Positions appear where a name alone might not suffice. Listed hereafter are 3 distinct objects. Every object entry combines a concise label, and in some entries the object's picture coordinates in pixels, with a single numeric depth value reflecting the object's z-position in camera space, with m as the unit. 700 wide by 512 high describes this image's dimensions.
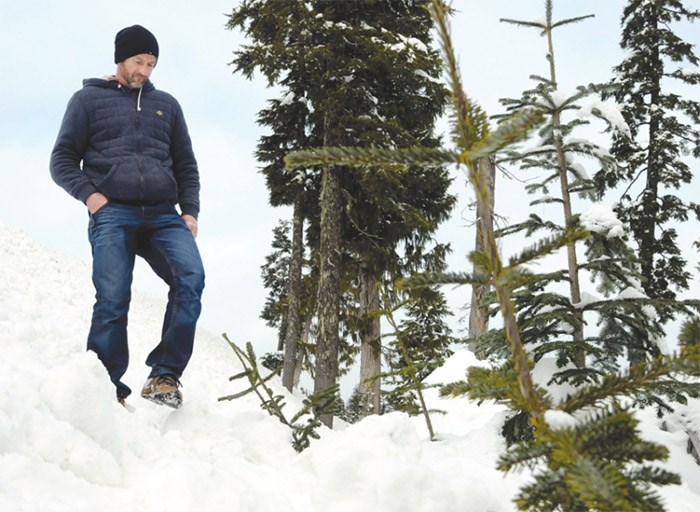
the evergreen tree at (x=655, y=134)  16.19
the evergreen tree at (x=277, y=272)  25.77
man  3.46
